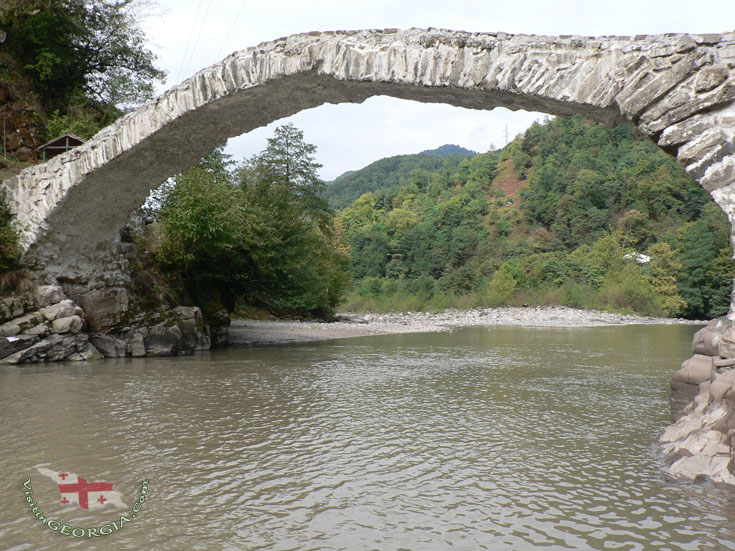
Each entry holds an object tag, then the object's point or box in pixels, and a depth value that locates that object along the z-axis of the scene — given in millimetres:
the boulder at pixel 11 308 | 9516
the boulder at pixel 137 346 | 10891
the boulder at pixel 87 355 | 10125
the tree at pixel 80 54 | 14352
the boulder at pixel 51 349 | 9500
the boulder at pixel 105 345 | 10648
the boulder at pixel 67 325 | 10023
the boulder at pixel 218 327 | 13307
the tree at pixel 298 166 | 25141
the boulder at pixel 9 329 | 9439
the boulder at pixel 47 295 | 10052
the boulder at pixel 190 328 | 11539
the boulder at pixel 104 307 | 10750
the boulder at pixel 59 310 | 9992
